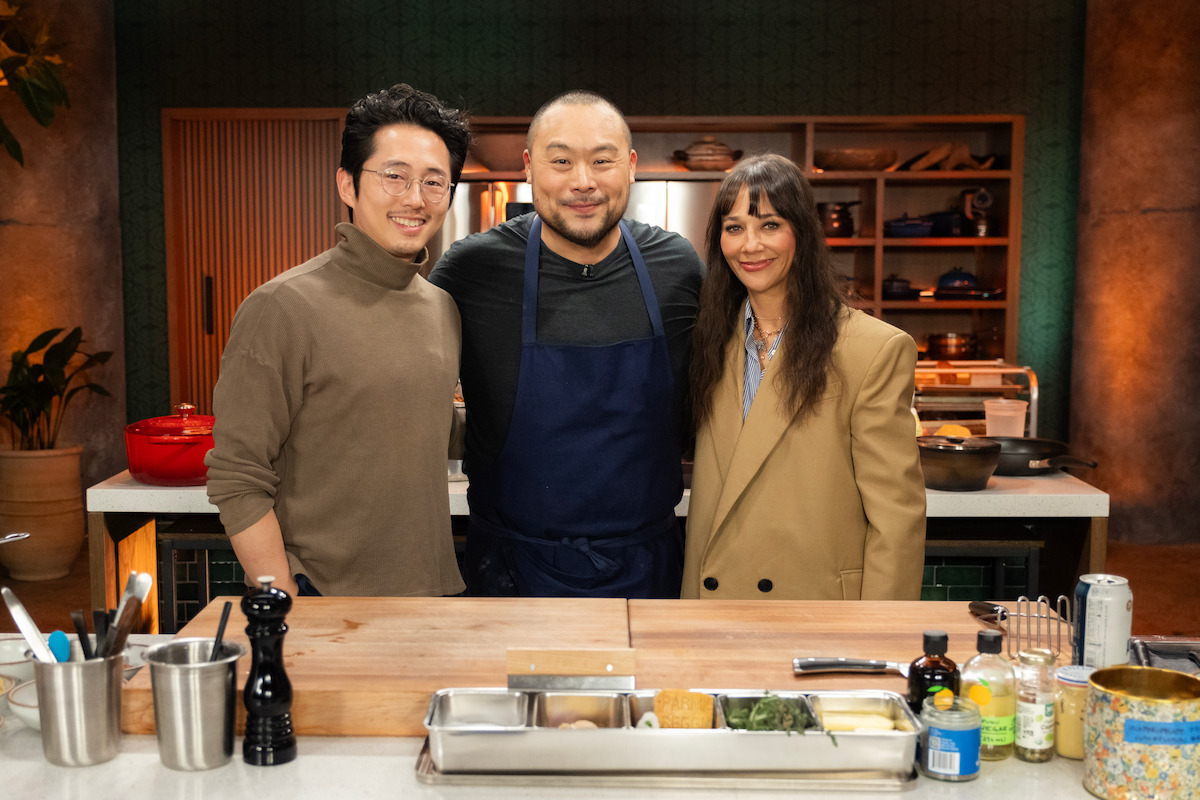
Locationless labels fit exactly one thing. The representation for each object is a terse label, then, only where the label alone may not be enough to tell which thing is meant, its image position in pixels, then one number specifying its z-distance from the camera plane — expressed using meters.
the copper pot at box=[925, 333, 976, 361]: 6.48
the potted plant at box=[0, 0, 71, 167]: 5.09
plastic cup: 3.71
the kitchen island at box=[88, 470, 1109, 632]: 3.04
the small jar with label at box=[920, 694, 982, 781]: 1.27
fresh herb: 1.29
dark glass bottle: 1.36
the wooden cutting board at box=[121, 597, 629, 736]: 1.42
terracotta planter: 5.30
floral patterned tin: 1.20
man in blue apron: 2.31
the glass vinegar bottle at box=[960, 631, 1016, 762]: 1.34
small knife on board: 1.52
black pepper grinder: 1.31
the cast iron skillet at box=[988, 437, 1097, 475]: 3.34
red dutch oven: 3.06
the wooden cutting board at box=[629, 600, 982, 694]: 1.52
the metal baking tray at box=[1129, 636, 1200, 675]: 1.51
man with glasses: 1.95
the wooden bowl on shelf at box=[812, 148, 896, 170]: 6.31
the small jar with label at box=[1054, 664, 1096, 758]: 1.35
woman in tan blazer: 2.18
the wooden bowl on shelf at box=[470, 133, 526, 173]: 6.65
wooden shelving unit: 6.33
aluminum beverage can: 1.44
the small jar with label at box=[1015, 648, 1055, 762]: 1.33
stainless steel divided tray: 1.26
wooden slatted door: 6.62
